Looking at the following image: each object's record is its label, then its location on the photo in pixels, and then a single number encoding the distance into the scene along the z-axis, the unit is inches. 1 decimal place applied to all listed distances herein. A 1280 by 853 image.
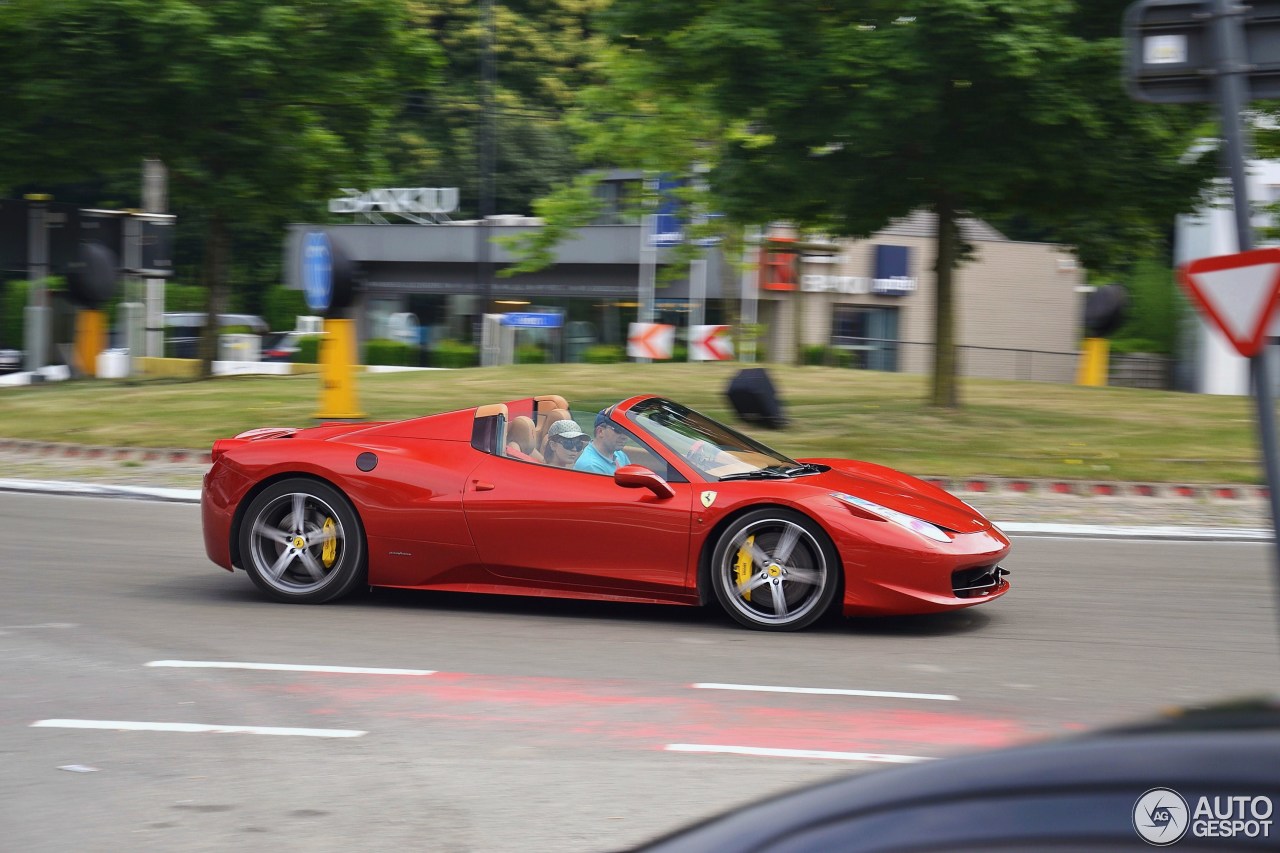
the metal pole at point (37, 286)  1165.1
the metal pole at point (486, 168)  1695.4
